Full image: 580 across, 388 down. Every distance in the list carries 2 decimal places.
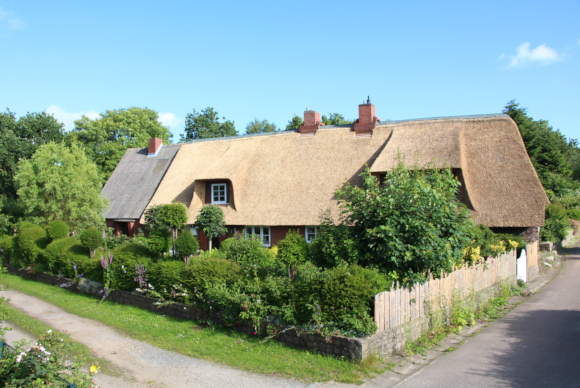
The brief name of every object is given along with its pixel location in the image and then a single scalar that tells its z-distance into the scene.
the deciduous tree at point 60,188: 19.50
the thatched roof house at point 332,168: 17.14
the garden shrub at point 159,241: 12.40
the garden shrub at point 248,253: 12.52
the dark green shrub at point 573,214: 31.87
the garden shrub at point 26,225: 18.56
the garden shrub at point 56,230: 17.20
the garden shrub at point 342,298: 7.47
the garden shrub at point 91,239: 14.46
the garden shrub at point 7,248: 19.03
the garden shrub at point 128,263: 12.31
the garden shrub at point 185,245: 11.72
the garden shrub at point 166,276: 10.92
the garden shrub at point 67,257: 14.43
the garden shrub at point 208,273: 9.90
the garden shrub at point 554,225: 23.83
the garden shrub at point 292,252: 12.35
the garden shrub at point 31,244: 17.39
